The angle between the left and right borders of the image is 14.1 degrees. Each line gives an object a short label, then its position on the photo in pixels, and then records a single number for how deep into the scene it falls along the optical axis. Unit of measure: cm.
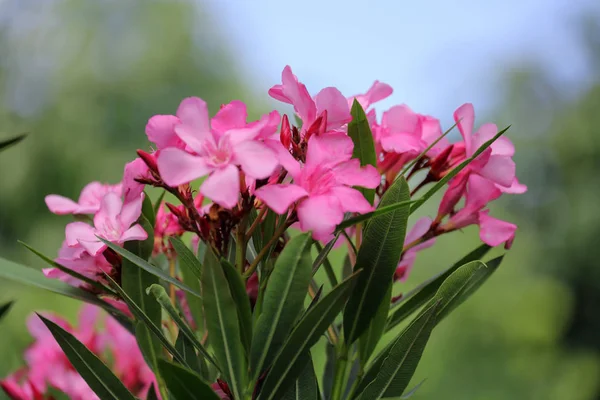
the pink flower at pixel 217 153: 93
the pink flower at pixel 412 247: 104
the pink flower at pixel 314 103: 97
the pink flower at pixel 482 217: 100
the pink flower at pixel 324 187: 93
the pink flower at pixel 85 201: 102
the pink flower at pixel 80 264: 99
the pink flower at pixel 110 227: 97
